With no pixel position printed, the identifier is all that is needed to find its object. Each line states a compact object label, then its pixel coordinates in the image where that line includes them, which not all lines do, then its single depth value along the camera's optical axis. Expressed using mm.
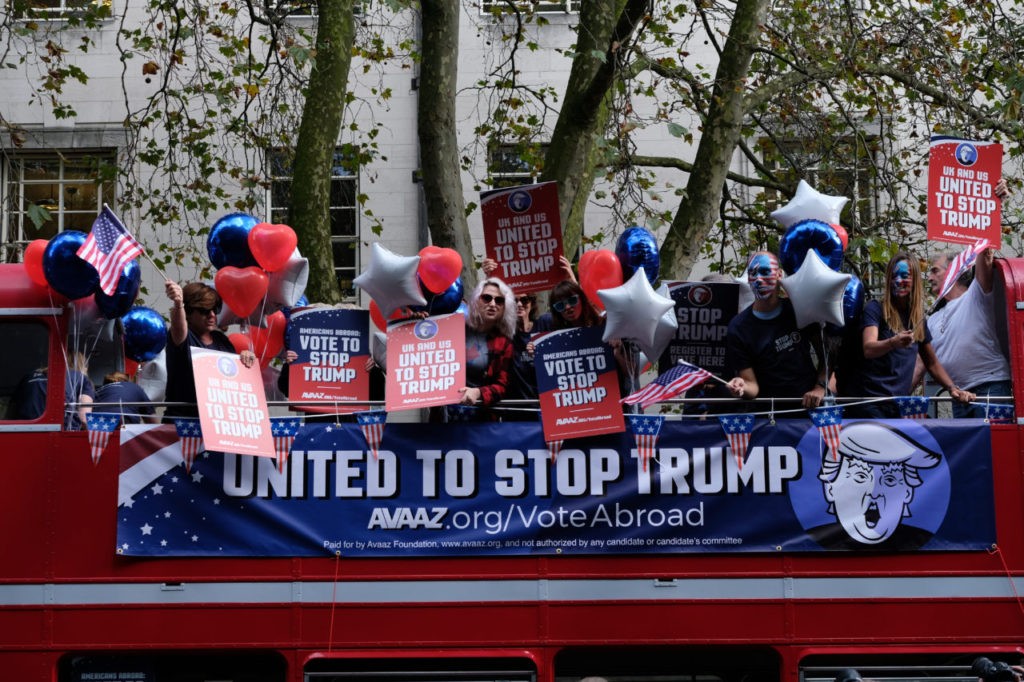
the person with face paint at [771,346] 7730
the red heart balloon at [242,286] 7934
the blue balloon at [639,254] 7859
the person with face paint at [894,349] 7867
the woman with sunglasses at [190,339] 7637
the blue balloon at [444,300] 8078
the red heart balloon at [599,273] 7809
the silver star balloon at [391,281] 7609
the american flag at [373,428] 7621
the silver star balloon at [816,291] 7367
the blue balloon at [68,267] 7398
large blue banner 7535
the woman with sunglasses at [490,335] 7781
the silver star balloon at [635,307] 7270
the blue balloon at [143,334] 8039
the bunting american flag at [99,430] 7469
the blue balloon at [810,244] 7770
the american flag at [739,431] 7641
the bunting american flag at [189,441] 7543
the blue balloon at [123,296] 7500
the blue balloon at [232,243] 8031
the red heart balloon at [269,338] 8188
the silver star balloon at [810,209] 8305
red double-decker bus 7438
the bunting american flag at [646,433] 7629
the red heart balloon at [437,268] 7891
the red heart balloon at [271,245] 7926
